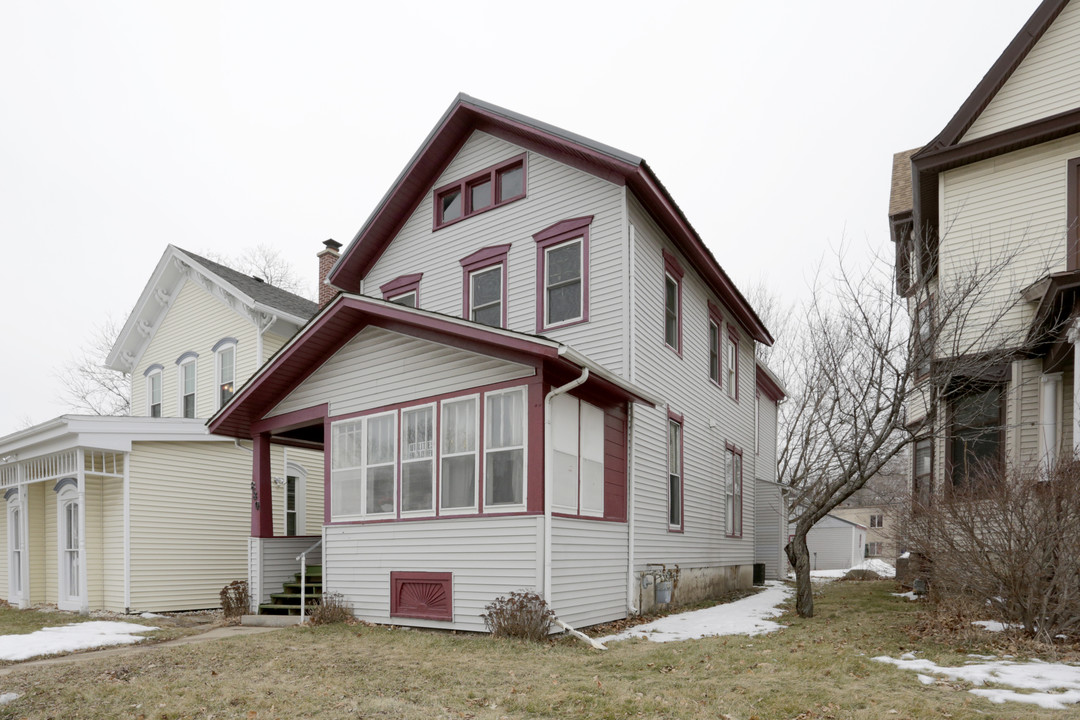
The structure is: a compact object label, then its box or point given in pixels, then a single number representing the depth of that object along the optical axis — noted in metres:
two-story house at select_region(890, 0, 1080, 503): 11.92
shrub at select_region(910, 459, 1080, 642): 7.98
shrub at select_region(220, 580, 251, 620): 13.36
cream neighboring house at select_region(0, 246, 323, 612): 15.49
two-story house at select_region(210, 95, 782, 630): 10.16
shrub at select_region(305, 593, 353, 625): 11.52
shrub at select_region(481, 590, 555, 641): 9.34
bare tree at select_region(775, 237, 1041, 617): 11.54
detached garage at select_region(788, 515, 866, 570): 43.72
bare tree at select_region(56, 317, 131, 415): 35.00
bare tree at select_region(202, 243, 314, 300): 41.84
